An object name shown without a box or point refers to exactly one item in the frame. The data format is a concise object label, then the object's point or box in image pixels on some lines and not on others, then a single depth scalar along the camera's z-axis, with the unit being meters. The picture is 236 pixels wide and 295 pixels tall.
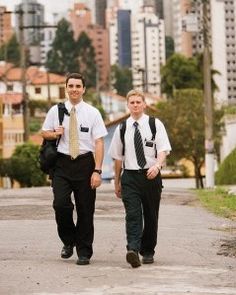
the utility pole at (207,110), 37.22
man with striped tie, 10.29
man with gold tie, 10.31
